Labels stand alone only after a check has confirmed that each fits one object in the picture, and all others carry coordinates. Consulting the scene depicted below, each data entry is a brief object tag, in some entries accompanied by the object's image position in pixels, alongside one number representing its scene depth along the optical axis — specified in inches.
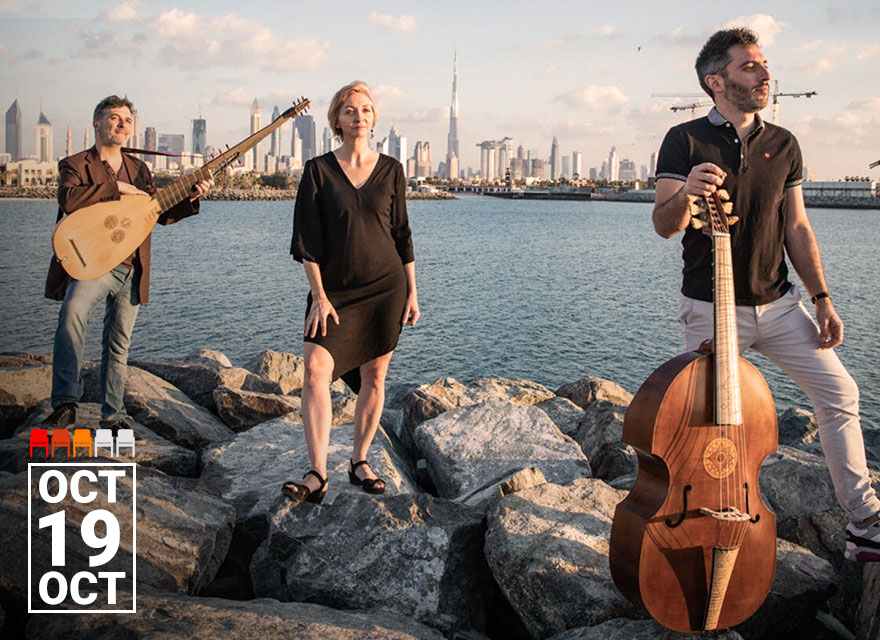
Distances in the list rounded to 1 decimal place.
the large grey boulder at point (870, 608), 137.7
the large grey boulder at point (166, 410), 235.5
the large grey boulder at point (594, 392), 386.6
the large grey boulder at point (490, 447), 211.9
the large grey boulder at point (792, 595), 145.9
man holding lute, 206.7
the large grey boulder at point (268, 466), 183.9
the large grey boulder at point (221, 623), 115.4
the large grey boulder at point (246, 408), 259.4
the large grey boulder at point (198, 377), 308.0
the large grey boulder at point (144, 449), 197.5
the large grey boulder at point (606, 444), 232.1
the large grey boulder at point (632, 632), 128.6
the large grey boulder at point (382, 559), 150.9
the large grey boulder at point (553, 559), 141.5
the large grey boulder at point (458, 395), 263.7
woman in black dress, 171.9
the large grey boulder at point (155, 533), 139.7
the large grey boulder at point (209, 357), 442.9
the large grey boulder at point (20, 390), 246.1
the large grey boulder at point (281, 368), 406.6
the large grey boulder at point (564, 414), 302.5
